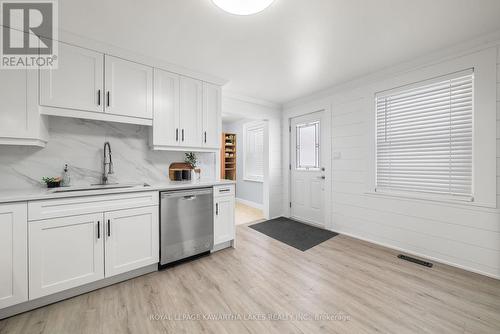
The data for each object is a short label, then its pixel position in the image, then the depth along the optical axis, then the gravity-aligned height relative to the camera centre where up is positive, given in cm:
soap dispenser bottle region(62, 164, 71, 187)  220 -14
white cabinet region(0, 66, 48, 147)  178 +50
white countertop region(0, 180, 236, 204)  161 -24
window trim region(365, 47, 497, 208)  213 +48
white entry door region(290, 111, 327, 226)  390 -4
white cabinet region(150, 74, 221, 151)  257 +71
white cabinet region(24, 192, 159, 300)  170 -69
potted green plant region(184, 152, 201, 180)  312 +7
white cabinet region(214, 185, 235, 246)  277 -67
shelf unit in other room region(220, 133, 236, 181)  599 +29
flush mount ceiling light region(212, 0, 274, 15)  153 +122
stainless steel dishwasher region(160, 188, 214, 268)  232 -70
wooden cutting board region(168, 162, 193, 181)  291 -2
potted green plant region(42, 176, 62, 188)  209 -17
